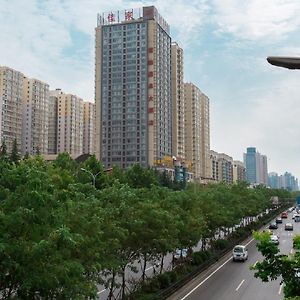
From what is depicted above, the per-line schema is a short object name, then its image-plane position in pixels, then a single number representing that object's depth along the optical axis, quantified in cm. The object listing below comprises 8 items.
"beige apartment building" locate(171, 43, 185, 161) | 13850
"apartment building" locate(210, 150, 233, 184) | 19279
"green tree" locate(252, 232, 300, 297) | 1069
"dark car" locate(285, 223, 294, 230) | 7450
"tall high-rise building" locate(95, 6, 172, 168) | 12475
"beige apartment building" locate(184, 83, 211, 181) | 15866
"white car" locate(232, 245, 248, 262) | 4191
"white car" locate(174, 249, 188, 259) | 4060
